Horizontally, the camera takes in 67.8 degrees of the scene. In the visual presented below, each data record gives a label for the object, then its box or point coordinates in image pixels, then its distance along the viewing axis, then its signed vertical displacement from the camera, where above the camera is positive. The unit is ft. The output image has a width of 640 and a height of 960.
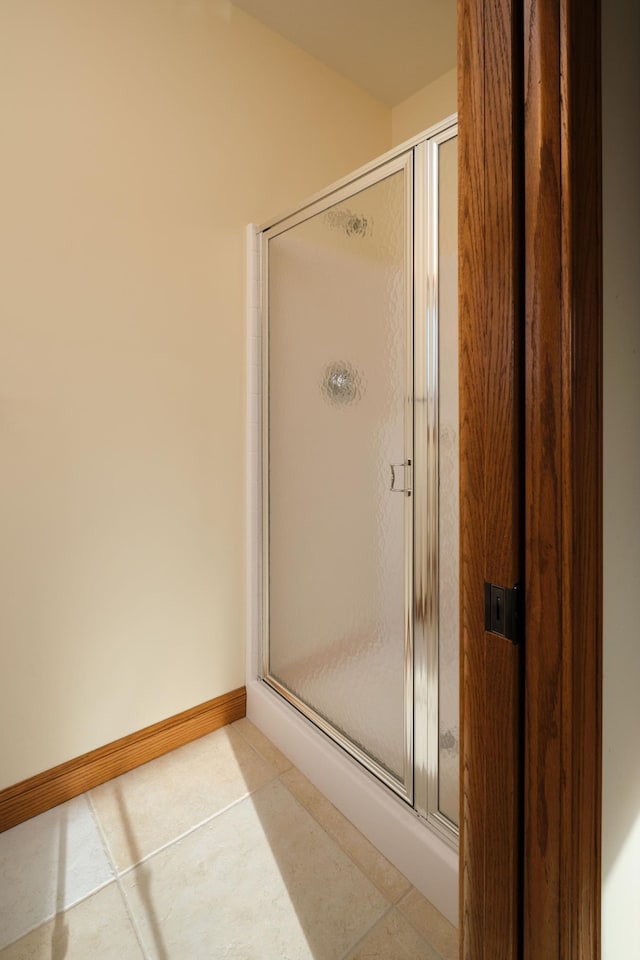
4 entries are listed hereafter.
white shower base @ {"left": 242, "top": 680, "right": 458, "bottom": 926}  3.73 -2.98
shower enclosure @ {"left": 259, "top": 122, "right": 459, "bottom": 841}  3.90 +0.11
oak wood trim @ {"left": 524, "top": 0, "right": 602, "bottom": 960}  1.80 +0.06
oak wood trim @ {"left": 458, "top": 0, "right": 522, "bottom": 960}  1.91 +0.14
